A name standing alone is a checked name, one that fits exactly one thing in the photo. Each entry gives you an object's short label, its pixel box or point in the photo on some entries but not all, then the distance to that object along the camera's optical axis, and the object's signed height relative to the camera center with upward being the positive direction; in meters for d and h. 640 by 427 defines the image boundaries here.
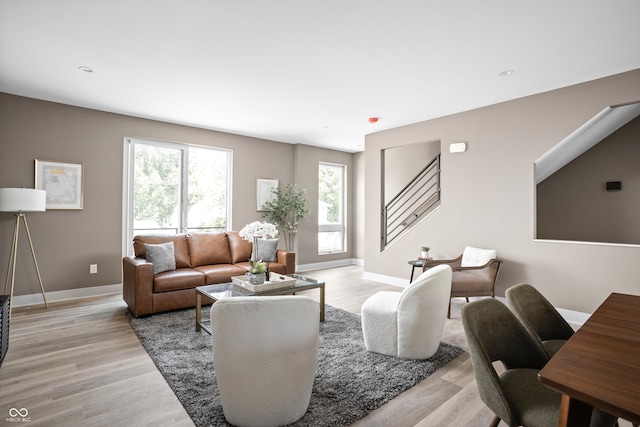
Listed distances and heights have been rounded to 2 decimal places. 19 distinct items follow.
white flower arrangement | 3.49 -0.16
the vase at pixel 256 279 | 3.27 -0.63
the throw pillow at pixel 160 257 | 4.03 -0.52
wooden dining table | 0.85 -0.46
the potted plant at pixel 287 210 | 6.36 +0.12
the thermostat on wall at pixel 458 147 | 4.60 +1.00
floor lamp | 3.61 +0.11
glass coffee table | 3.19 -0.76
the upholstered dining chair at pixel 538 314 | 1.94 -0.59
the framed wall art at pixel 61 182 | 4.31 +0.45
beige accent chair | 3.82 -0.72
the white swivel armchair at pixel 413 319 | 2.59 -0.84
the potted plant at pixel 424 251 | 4.68 -0.50
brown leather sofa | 3.69 -0.71
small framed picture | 6.37 +0.53
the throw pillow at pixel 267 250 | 4.85 -0.50
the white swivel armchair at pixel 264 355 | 1.69 -0.75
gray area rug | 1.99 -1.18
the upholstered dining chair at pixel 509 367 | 1.31 -0.70
